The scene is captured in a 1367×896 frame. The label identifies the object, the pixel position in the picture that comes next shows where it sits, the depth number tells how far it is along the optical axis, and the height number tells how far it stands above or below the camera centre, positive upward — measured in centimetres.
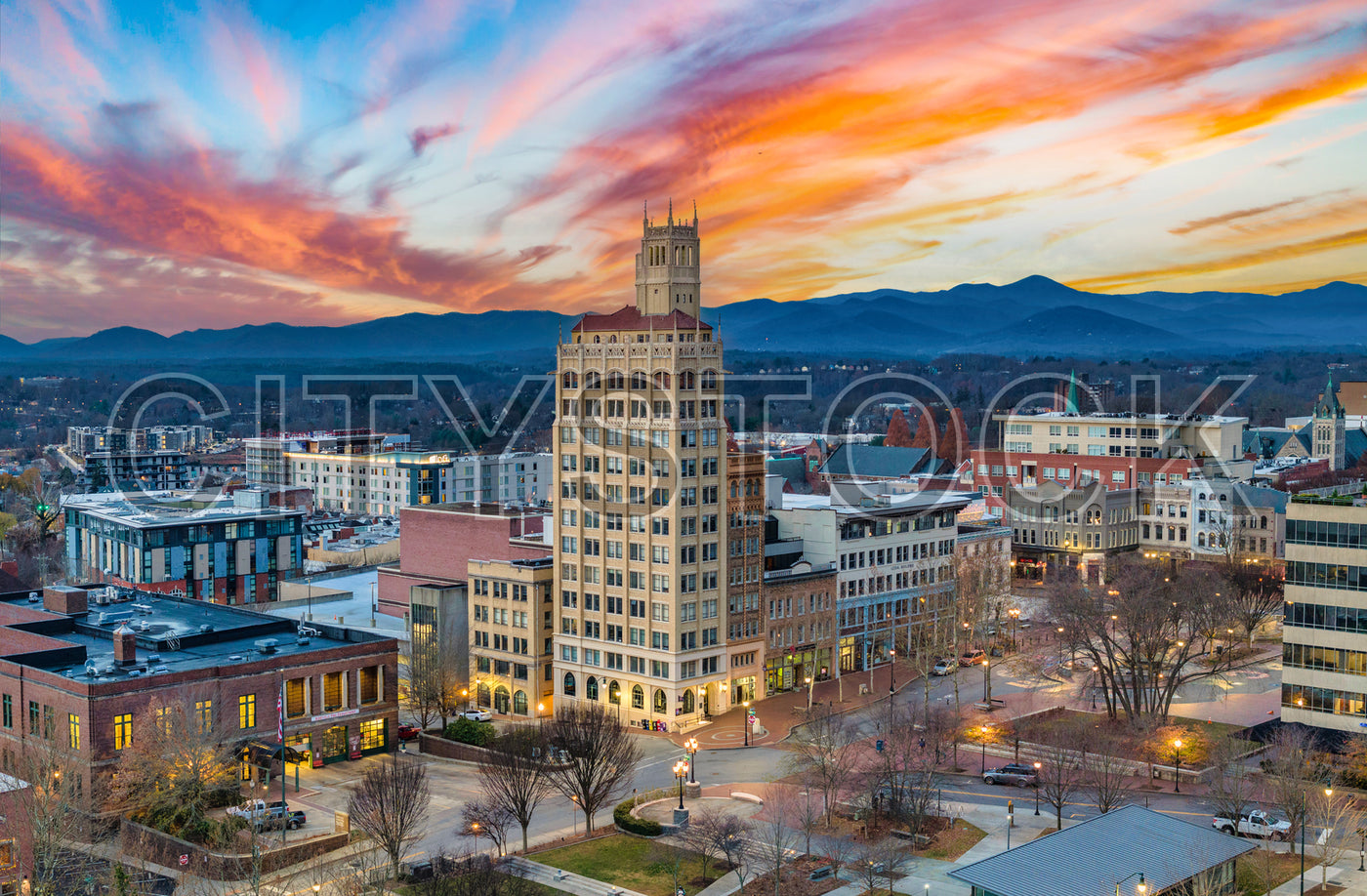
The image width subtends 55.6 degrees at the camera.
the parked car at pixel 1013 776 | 7100 -1847
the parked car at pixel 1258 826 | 6031 -1820
